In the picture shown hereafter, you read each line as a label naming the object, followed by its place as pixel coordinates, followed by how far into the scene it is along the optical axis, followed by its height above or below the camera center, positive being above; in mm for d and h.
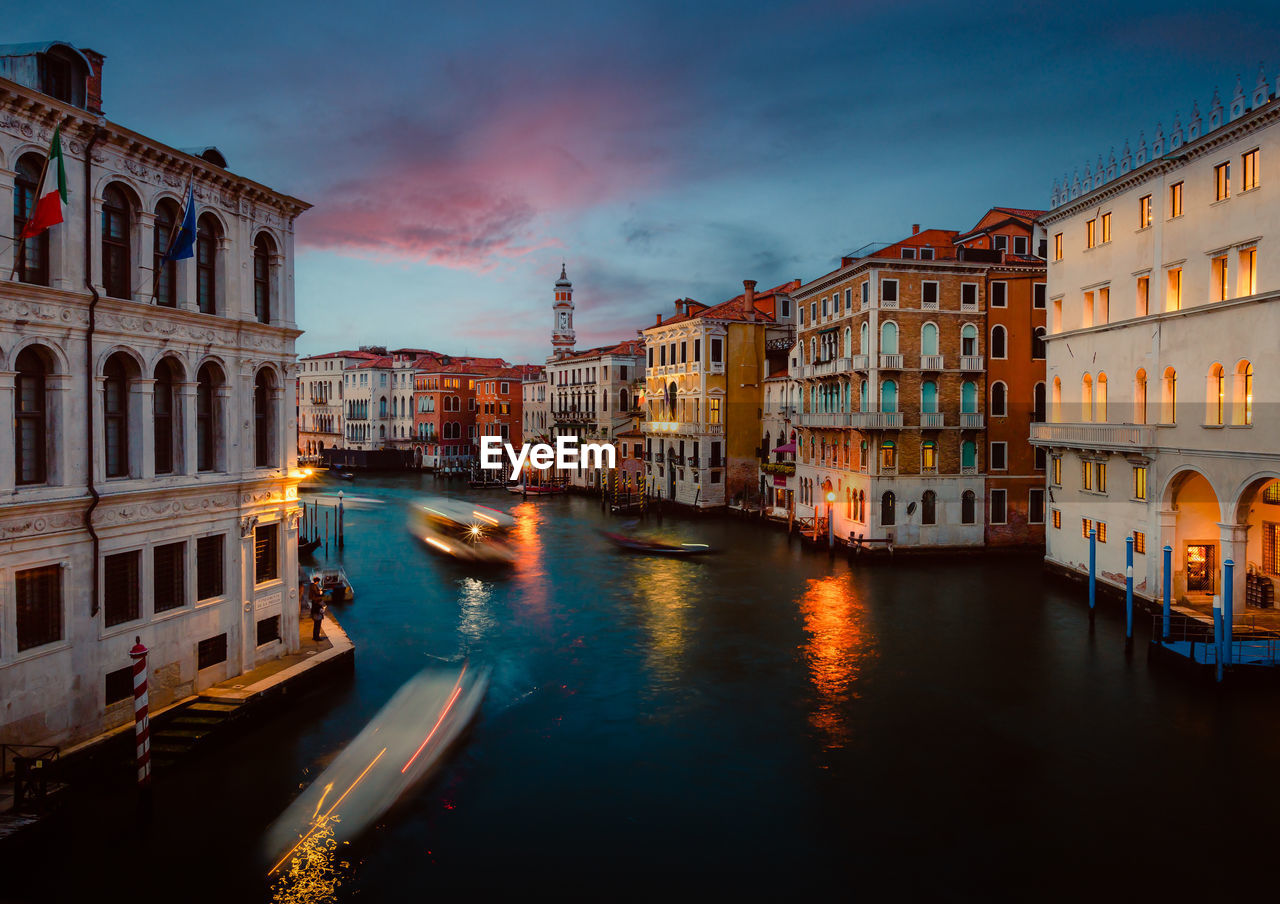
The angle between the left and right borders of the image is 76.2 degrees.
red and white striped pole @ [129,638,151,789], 12664 -4270
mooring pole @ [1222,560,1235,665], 18375 -3908
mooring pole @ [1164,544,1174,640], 21328 -3962
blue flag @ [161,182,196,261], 14406 +3625
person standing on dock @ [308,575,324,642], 20250 -4246
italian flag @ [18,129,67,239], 11734 +3435
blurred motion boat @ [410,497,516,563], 39625 -5171
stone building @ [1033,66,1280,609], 20109 +2204
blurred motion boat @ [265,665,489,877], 12297 -5849
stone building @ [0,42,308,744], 12477 +415
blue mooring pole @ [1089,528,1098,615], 25219 -3958
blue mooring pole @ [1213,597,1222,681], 18562 -4581
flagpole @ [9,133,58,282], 11969 +3242
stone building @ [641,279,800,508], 53688 +3213
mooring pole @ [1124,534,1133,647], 22062 -4257
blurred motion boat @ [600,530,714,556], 39000 -5252
